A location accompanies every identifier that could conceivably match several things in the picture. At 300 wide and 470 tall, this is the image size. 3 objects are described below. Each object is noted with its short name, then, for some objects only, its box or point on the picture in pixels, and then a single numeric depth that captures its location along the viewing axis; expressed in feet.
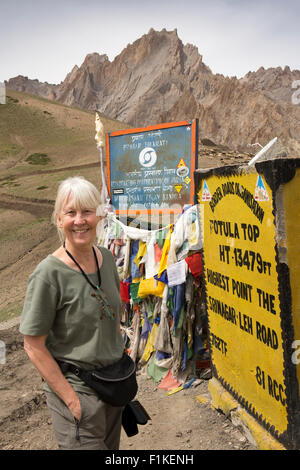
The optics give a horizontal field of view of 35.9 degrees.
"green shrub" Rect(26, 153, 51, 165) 107.14
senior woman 6.67
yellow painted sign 9.53
